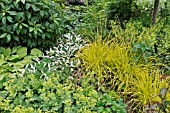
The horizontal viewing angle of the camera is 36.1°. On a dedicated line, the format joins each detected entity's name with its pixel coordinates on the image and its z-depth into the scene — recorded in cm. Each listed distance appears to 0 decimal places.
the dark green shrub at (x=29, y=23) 295
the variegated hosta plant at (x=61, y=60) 274
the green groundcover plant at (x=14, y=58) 280
